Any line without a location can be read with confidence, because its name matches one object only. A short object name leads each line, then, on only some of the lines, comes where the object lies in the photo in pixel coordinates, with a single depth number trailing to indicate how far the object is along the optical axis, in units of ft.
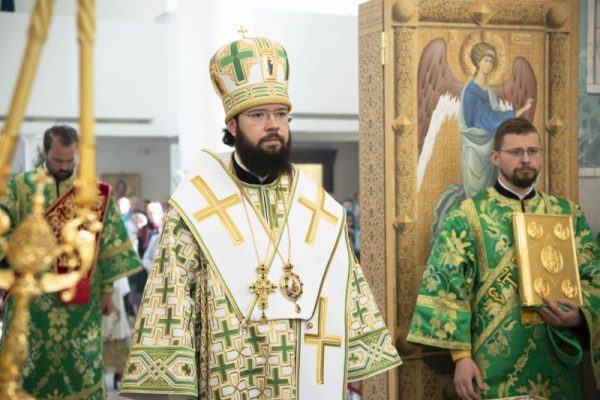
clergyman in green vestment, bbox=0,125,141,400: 15.24
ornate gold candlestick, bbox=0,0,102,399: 4.86
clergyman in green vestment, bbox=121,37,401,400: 9.53
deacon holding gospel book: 13.26
